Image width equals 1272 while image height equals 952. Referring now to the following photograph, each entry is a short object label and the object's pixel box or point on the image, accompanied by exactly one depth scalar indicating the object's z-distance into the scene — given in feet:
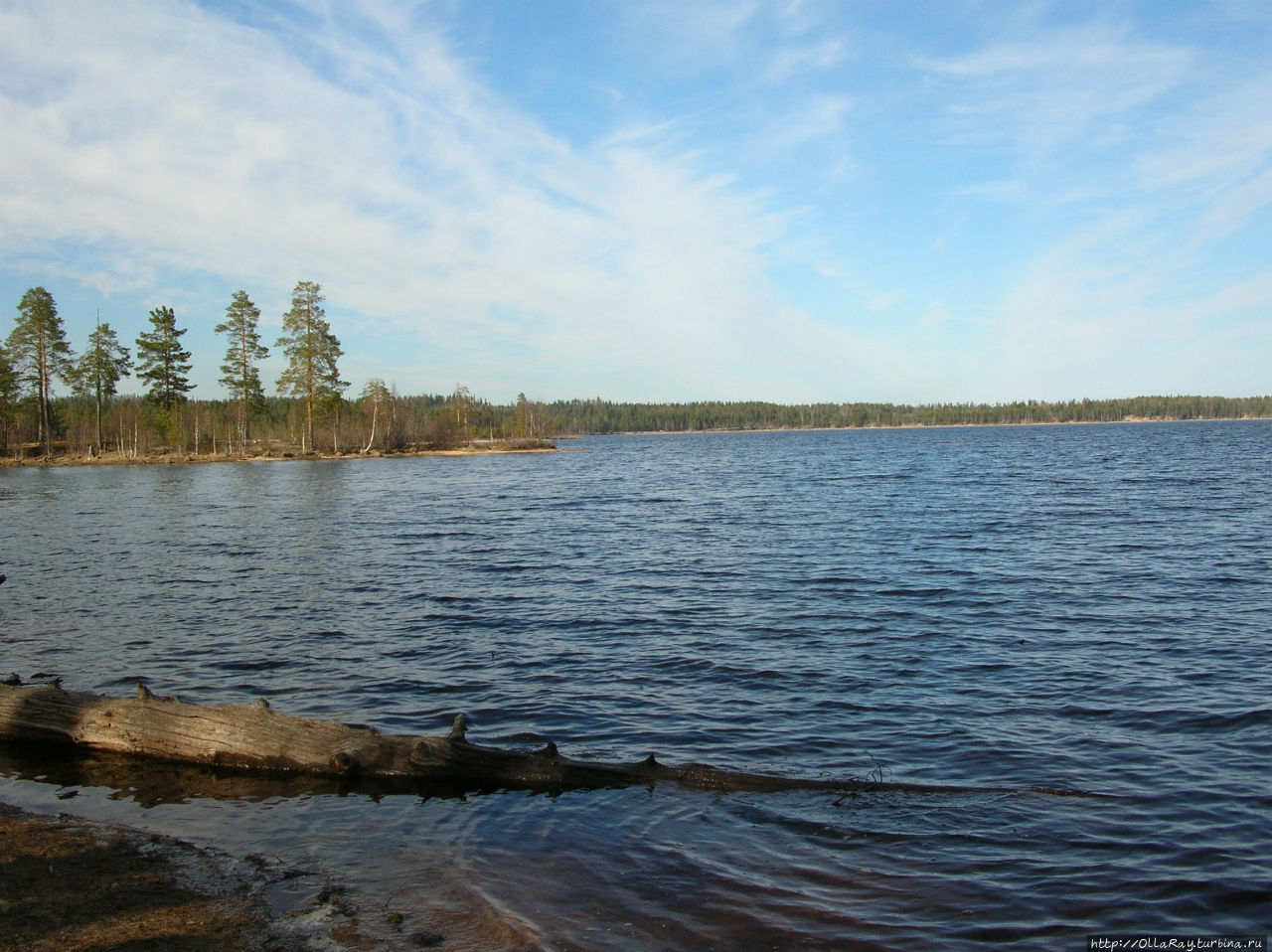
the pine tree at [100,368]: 295.69
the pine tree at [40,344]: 274.57
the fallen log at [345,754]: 29.07
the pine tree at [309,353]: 307.58
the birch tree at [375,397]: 341.45
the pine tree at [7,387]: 270.26
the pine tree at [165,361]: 304.91
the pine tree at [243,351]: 307.78
